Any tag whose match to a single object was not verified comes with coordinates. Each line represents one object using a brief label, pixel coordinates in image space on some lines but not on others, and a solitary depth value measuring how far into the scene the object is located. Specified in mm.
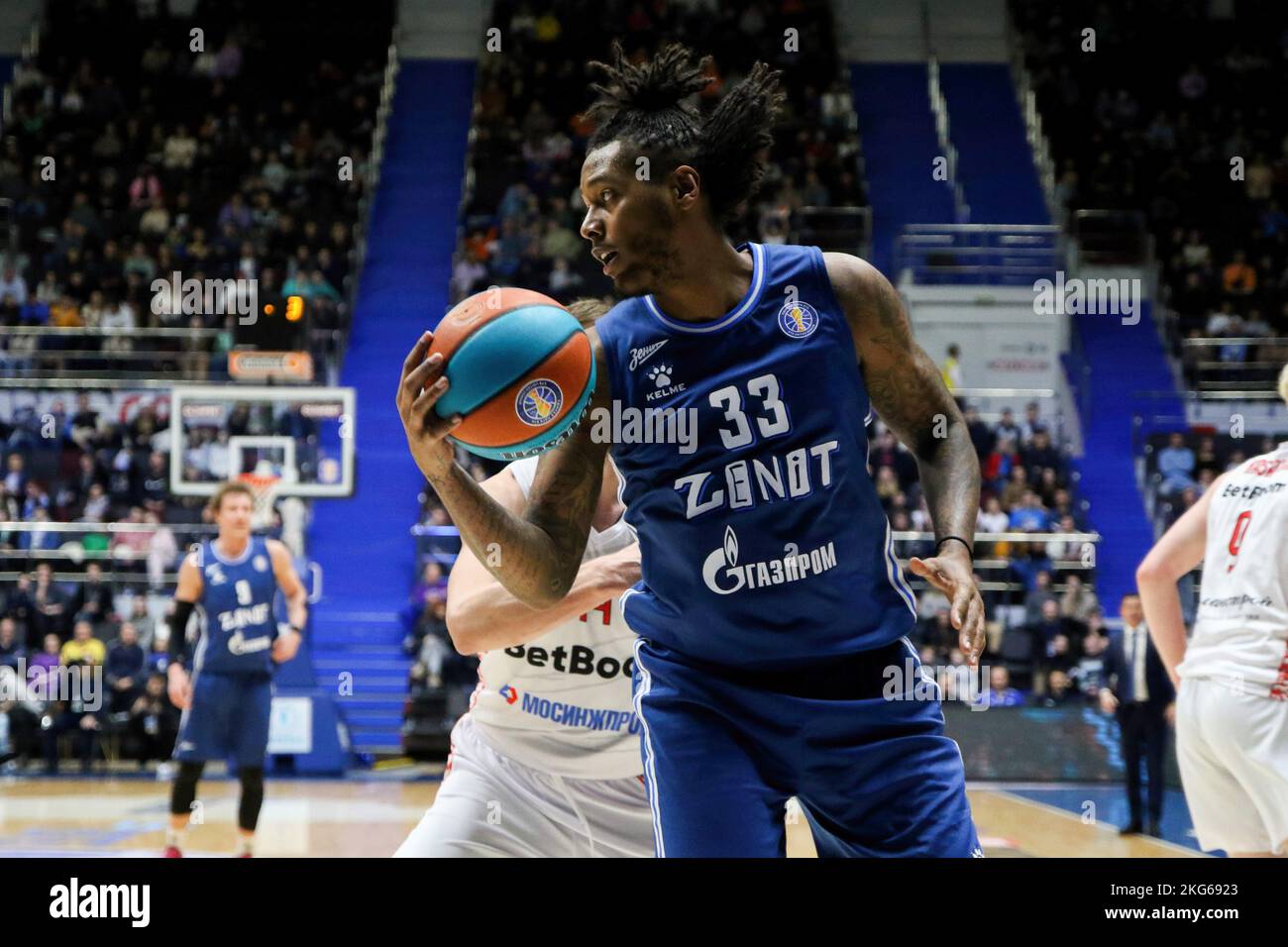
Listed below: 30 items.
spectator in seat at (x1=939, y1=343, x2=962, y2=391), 13344
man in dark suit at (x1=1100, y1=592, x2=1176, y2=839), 8102
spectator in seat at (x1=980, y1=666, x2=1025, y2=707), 9859
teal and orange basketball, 2477
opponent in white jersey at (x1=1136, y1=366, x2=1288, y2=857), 3850
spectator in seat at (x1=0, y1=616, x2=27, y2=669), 10664
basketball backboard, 11062
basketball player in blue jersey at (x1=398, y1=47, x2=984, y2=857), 2473
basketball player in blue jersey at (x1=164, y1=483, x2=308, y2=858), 6609
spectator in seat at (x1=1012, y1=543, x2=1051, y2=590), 11008
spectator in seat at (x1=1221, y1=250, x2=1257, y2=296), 14953
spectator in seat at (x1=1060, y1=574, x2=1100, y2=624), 10555
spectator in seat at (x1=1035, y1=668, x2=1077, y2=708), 9820
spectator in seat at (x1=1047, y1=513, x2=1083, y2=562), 11383
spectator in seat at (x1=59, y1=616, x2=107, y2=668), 10562
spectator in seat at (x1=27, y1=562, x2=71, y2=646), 10891
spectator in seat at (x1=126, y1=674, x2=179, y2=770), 10352
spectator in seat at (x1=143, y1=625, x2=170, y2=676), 10555
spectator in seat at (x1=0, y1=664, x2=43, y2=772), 10445
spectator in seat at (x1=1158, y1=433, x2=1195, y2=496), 12212
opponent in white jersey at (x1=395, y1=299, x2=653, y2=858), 3025
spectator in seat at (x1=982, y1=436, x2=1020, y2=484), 11930
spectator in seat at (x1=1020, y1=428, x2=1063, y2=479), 12148
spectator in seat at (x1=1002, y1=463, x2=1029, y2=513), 11742
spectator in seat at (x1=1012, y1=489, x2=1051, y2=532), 11602
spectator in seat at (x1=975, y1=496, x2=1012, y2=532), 11617
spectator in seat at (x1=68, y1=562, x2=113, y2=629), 11031
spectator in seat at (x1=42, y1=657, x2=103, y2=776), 10500
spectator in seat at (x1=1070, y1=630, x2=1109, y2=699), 9992
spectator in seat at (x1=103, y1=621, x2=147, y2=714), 10406
